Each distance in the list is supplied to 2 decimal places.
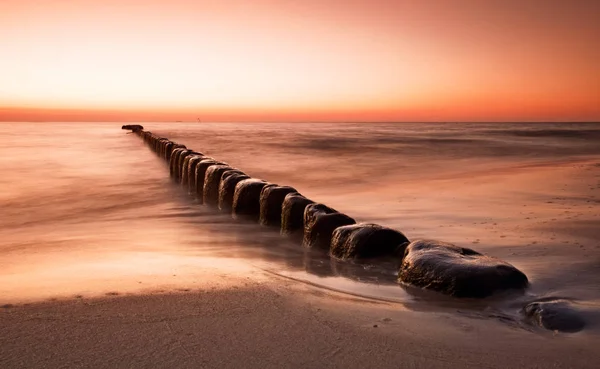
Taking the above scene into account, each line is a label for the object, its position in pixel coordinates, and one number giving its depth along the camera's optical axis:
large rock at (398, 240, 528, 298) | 2.77
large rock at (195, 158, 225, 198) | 7.32
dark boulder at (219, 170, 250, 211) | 6.06
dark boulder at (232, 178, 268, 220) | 5.48
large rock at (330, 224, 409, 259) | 3.57
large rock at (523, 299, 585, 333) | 2.30
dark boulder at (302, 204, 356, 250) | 4.05
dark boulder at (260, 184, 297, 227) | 5.03
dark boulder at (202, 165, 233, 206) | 6.59
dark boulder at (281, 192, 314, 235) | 4.55
